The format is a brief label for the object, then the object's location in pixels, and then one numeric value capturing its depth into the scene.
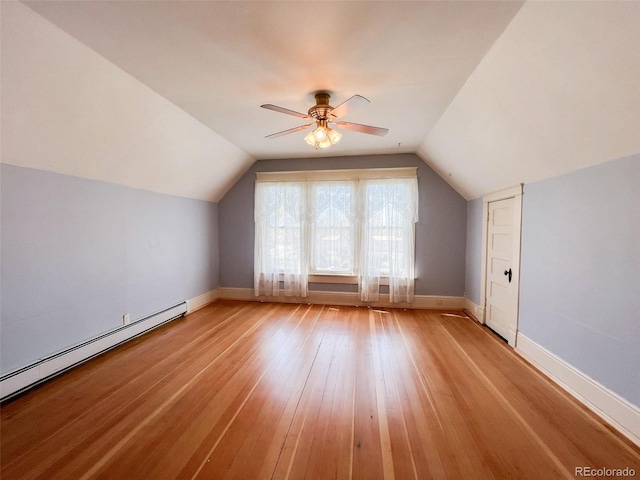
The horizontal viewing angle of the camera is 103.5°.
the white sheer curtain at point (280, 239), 4.58
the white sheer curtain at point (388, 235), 4.29
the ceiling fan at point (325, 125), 2.28
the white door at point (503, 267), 2.93
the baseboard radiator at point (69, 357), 2.00
